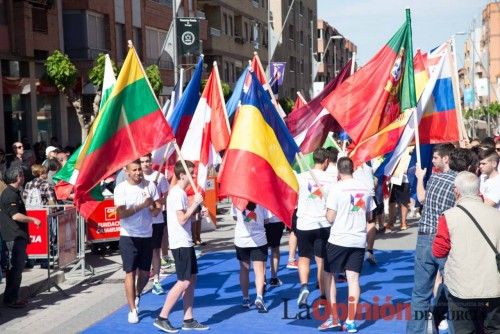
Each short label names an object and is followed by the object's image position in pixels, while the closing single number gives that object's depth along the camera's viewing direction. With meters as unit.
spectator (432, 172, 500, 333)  6.54
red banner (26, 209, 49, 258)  12.52
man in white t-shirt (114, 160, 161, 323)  10.02
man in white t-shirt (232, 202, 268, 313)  10.46
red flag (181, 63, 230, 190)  11.29
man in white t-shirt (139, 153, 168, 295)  11.74
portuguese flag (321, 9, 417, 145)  10.84
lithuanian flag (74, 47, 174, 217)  9.87
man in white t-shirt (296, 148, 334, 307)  10.57
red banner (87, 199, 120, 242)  14.97
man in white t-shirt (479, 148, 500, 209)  9.06
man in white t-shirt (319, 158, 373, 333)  9.35
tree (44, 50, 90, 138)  24.84
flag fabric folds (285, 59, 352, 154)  12.12
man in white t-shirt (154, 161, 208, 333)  9.64
